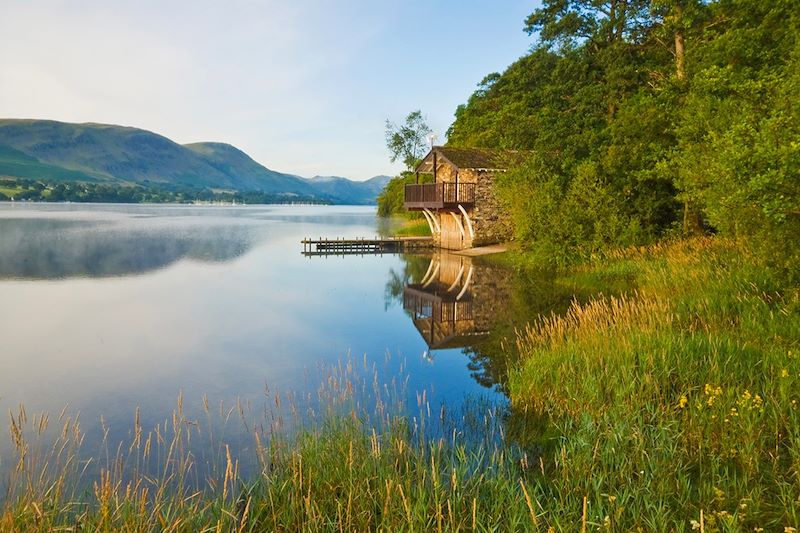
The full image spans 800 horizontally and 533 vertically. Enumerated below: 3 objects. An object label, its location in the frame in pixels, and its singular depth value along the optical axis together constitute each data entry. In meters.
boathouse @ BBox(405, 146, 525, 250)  36.69
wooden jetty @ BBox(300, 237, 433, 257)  46.56
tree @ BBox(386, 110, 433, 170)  83.56
